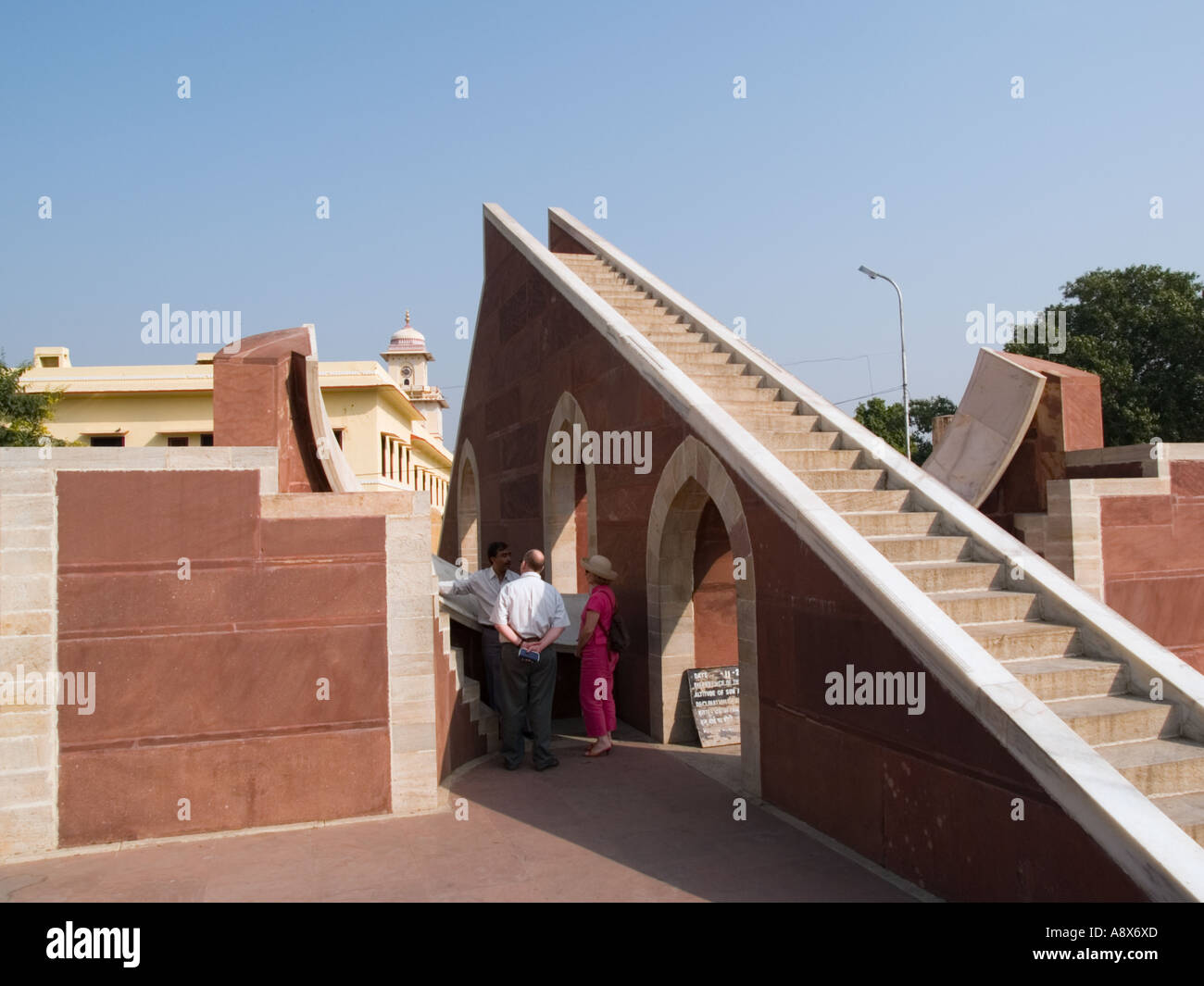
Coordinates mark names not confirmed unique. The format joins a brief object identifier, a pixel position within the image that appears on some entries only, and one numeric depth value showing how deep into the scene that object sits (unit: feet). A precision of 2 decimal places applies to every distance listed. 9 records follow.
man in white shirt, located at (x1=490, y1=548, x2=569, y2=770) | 22.70
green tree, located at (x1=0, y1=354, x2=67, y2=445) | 83.87
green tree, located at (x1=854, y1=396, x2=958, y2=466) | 117.19
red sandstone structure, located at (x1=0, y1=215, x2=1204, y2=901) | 13.65
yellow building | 101.14
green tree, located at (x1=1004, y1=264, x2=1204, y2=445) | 92.38
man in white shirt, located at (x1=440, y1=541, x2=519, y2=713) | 24.85
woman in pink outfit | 24.25
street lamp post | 85.46
